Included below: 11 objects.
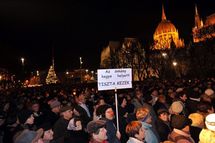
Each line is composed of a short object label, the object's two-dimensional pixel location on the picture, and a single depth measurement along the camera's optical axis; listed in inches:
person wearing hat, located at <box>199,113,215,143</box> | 103.3
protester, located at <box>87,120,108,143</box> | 107.6
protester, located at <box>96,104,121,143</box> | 136.1
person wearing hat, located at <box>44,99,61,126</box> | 200.9
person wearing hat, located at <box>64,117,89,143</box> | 133.1
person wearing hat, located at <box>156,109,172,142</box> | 148.0
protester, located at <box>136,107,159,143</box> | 134.2
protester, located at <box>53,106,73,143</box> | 136.7
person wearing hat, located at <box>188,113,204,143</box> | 138.6
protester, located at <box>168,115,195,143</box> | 117.8
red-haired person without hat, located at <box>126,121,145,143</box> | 108.5
